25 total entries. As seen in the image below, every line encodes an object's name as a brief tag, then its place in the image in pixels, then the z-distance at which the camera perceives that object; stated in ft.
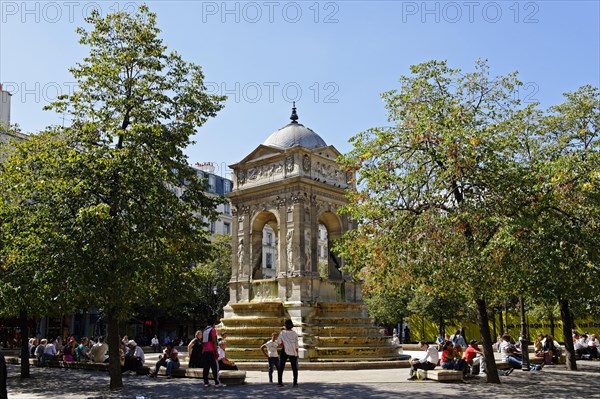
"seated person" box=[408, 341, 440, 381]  54.29
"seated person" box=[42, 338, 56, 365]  80.69
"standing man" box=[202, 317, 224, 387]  49.75
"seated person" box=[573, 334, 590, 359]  94.58
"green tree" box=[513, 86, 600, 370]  43.93
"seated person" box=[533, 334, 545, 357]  78.95
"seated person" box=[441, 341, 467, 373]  54.19
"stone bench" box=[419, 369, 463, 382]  51.62
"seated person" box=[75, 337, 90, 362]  85.94
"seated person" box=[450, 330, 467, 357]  79.64
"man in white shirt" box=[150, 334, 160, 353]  126.07
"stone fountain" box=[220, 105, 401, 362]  74.13
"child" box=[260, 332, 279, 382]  52.42
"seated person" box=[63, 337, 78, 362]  79.31
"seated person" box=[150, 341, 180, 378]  58.85
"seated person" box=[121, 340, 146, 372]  63.10
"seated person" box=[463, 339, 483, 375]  56.95
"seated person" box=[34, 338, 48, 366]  80.84
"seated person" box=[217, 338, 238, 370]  57.67
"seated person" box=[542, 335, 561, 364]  78.54
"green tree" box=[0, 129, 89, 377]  45.70
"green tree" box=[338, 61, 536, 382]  46.57
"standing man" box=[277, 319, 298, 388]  49.01
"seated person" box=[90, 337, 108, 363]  75.61
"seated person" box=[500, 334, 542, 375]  62.08
